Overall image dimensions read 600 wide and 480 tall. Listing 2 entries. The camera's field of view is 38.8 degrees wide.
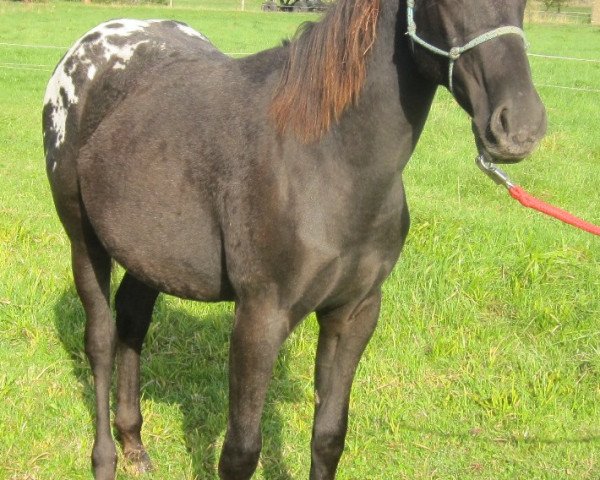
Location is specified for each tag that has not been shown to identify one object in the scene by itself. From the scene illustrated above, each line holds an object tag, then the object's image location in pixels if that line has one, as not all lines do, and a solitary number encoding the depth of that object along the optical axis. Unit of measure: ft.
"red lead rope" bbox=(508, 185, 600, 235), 9.01
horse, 7.99
